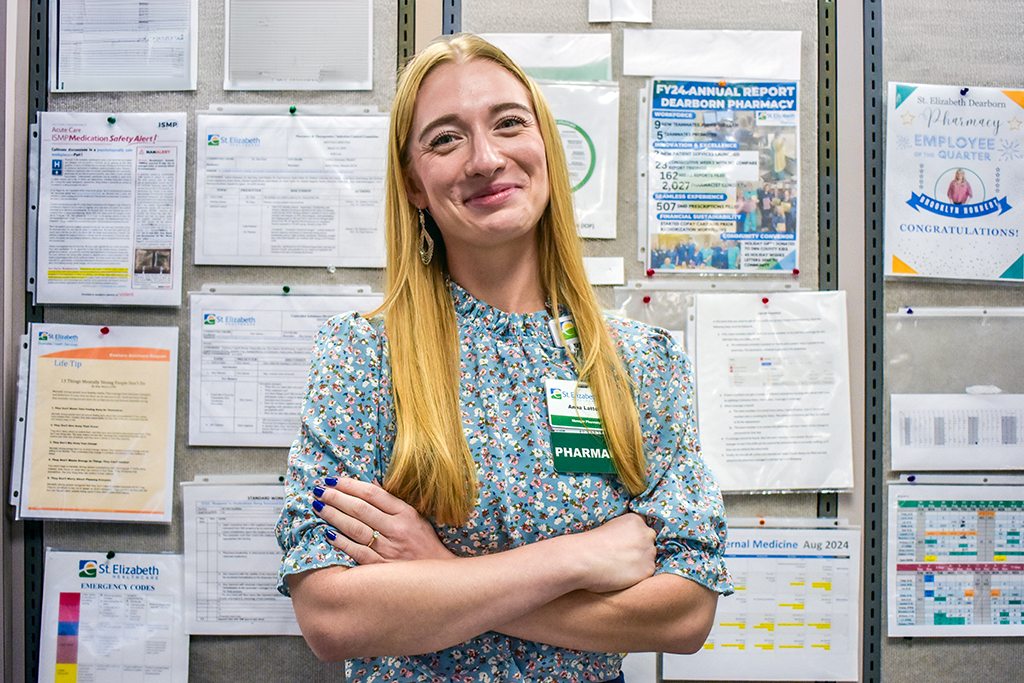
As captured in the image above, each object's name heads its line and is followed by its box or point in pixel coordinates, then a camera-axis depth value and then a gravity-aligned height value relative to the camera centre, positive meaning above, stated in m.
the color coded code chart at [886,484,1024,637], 1.47 -0.45
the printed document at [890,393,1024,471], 1.48 -0.16
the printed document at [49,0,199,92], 1.48 +0.71
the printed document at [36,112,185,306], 1.48 +0.34
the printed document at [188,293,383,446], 1.46 -0.01
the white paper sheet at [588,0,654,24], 1.46 +0.79
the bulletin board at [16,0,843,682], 1.46 +0.41
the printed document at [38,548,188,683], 1.45 -0.59
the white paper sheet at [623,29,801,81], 1.47 +0.69
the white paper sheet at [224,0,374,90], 1.47 +0.71
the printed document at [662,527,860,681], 1.45 -0.56
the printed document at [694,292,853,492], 1.45 -0.07
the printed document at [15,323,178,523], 1.46 -0.15
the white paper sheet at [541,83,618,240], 1.46 +0.48
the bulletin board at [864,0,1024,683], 1.48 +0.14
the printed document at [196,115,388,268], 1.46 +0.37
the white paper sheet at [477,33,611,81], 1.46 +0.68
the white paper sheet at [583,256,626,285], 1.47 +0.20
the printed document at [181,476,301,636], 1.44 -0.45
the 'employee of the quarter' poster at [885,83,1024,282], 1.49 +0.41
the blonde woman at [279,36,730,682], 0.86 -0.14
